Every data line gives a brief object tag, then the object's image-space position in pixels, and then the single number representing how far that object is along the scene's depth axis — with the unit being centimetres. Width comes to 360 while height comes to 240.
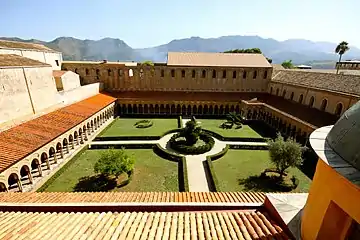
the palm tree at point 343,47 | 5353
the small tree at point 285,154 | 1828
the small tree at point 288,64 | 8399
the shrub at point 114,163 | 1742
